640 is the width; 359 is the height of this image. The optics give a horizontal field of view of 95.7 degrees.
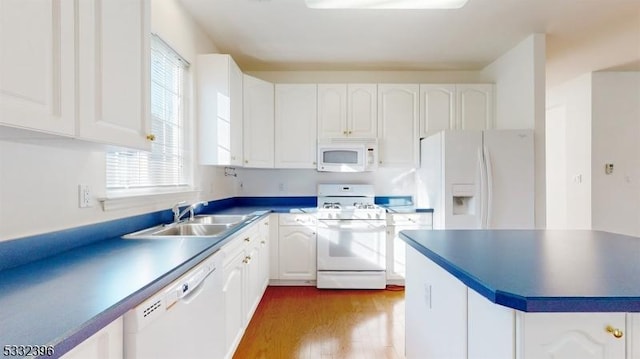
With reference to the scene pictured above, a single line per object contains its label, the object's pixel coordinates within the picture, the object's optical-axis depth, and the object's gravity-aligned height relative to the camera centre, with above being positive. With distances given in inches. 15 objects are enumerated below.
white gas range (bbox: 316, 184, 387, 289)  121.4 -29.3
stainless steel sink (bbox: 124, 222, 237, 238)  72.7 -13.8
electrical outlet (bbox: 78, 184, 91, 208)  53.4 -3.1
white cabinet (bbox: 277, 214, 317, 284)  124.2 -28.5
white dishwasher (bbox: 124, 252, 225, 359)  34.2 -20.5
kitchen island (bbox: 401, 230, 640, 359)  31.4 -13.4
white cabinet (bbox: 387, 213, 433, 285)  123.6 -25.5
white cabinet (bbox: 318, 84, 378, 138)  133.5 +32.0
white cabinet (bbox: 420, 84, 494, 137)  133.2 +33.0
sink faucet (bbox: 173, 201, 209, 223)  80.1 -9.2
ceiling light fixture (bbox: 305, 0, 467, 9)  75.7 +47.5
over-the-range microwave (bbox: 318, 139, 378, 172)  132.3 +11.2
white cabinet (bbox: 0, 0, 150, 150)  30.9 +14.7
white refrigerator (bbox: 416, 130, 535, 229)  108.4 +1.7
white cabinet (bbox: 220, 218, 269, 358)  70.9 -29.1
